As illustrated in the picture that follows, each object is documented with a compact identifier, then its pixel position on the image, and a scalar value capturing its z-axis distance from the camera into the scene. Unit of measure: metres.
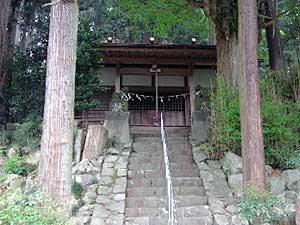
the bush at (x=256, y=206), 4.54
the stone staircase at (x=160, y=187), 5.40
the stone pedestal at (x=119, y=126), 7.79
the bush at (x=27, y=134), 7.26
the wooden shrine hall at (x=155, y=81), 10.53
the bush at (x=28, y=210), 3.00
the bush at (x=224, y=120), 6.53
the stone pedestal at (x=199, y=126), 7.83
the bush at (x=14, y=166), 6.46
